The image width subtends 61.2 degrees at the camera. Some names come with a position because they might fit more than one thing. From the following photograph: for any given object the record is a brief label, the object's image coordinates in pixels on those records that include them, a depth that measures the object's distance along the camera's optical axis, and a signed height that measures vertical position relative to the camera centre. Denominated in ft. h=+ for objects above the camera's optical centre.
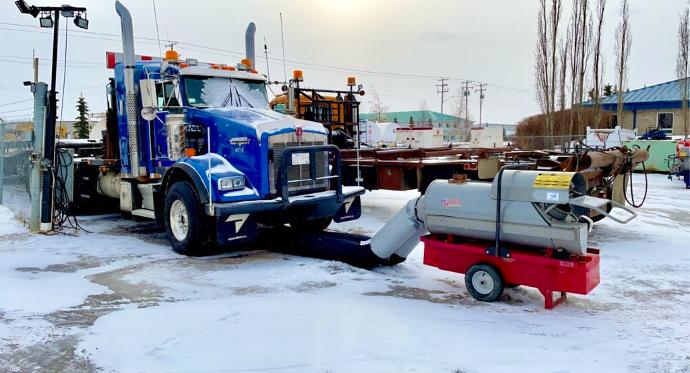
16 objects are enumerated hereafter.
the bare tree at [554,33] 98.02 +18.20
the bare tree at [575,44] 99.76 +16.49
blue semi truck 24.66 -0.40
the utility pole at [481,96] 279.40 +22.12
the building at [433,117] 286.05 +14.03
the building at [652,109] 122.01 +6.44
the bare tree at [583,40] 99.35 +17.08
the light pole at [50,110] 31.01 +2.12
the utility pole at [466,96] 272.51 +21.80
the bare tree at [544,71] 100.22 +12.25
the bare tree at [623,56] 109.92 +15.89
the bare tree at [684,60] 102.06 +13.90
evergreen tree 139.95 +7.31
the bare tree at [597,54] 100.97 +14.87
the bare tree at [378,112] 210.59 +11.61
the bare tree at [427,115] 319.31 +15.64
